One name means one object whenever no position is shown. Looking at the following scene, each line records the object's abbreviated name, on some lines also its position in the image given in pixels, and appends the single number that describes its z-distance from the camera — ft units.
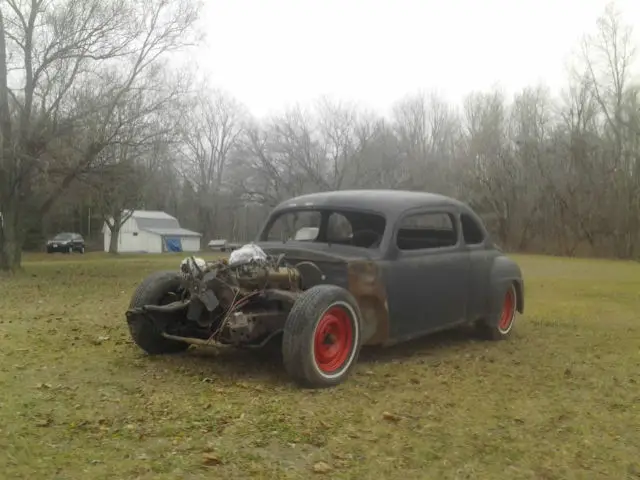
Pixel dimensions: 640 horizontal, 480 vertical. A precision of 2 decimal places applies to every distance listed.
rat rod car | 18.70
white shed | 189.57
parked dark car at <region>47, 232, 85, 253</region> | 160.66
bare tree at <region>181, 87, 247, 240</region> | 224.12
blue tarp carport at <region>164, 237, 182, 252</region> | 190.08
